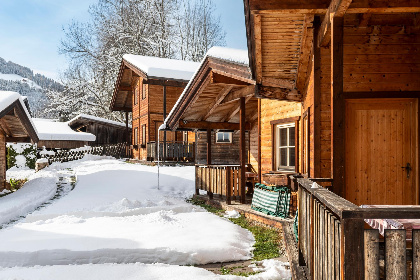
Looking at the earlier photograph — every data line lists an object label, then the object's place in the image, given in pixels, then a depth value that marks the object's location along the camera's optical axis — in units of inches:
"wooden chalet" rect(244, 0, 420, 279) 175.9
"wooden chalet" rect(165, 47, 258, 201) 326.0
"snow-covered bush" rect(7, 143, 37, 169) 869.8
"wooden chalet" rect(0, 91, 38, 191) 488.4
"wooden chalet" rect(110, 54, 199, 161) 777.4
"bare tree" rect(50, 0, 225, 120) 1231.5
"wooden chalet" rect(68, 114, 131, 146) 1262.8
